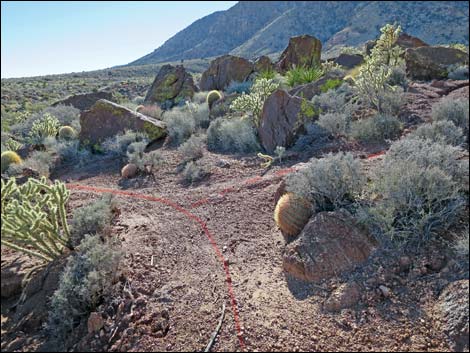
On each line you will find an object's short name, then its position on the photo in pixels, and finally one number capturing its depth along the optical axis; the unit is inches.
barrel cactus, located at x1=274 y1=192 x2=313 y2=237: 209.9
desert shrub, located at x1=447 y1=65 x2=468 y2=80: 455.8
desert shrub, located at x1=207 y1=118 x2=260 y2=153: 408.8
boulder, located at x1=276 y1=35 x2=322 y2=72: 648.4
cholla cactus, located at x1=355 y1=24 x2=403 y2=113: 382.9
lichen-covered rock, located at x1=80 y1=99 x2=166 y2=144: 489.1
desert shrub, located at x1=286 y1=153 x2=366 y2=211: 213.0
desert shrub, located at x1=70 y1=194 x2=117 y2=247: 219.7
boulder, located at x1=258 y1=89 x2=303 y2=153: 385.7
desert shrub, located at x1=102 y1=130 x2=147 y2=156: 443.8
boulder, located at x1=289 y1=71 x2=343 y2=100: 472.7
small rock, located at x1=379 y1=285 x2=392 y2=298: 155.3
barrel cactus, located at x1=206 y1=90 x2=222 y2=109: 591.8
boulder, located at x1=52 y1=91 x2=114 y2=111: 679.7
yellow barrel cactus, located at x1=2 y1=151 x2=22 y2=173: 398.8
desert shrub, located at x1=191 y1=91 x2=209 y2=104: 649.0
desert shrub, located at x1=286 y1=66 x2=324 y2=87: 548.7
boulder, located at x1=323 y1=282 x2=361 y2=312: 156.3
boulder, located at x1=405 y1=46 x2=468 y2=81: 492.1
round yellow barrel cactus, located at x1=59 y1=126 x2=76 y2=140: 513.6
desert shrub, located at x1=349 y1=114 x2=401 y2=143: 343.0
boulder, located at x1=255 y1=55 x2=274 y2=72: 671.0
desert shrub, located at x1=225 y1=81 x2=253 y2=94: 614.8
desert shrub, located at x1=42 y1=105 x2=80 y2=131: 605.0
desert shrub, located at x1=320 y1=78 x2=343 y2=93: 470.0
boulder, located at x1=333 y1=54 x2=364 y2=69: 658.2
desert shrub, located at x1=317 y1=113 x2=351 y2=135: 365.7
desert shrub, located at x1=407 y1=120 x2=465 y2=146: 265.1
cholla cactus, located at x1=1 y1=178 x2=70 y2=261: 181.6
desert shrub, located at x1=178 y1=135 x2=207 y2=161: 406.9
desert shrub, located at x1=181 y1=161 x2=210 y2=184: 346.0
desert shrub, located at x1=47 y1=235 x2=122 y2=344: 163.8
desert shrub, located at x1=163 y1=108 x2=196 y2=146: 479.5
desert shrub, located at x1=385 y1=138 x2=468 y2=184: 194.9
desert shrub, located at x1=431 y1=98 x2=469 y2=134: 303.7
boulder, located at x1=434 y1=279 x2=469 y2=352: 131.8
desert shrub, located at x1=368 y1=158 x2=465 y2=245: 175.9
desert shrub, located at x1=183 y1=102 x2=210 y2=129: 526.6
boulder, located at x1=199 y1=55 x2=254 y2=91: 690.2
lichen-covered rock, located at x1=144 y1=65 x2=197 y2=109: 700.0
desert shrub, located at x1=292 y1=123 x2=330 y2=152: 368.4
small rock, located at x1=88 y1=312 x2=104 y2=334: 160.2
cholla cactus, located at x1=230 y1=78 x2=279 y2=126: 435.5
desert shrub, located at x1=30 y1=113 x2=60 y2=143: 495.5
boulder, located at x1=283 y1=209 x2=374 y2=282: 175.6
